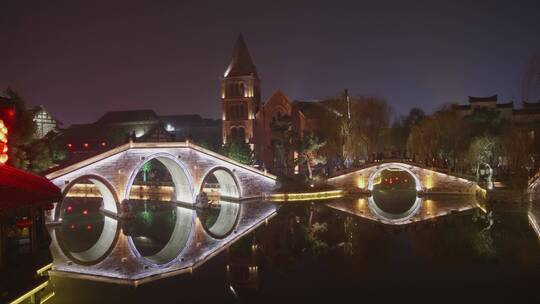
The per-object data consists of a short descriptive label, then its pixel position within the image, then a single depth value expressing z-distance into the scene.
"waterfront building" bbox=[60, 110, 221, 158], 61.75
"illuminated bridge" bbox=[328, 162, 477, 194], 36.69
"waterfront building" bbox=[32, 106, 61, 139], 48.59
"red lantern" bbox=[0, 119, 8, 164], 13.40
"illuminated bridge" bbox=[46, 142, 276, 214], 25.48
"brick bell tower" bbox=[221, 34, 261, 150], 50.28
